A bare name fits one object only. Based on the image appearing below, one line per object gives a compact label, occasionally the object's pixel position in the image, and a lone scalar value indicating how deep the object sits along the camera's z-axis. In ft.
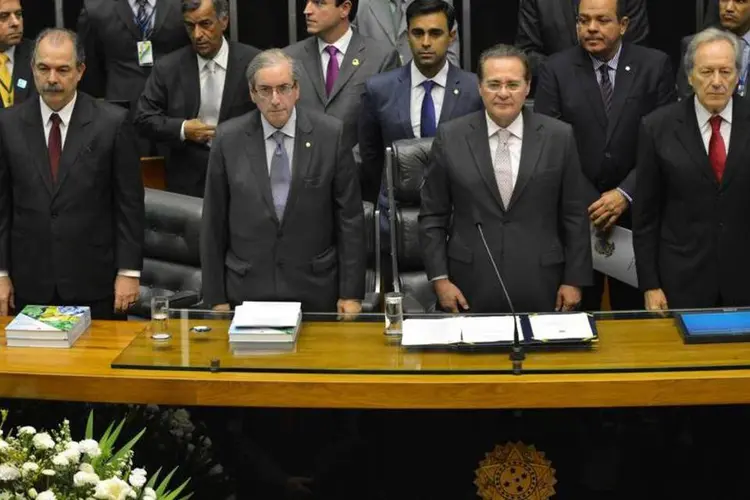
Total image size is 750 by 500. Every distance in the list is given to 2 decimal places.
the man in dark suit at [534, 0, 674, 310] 35.12
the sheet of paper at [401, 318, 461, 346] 26.61
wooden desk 24.97
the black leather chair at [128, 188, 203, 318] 37.09
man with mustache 32.50
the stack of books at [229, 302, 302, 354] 26.99
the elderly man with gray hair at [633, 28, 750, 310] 30.83
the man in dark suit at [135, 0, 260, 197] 39.24
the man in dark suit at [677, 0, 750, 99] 37.11
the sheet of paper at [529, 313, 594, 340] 26.50
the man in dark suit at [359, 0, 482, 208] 36.01
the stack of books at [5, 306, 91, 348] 28.02
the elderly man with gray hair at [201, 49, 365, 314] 31.40
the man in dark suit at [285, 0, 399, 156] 38.50
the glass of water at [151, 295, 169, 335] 27.89
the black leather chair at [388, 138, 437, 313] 33.55
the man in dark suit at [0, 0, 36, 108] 38.70
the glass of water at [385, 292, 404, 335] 27.45
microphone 25.44
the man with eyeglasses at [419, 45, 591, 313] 30.96
